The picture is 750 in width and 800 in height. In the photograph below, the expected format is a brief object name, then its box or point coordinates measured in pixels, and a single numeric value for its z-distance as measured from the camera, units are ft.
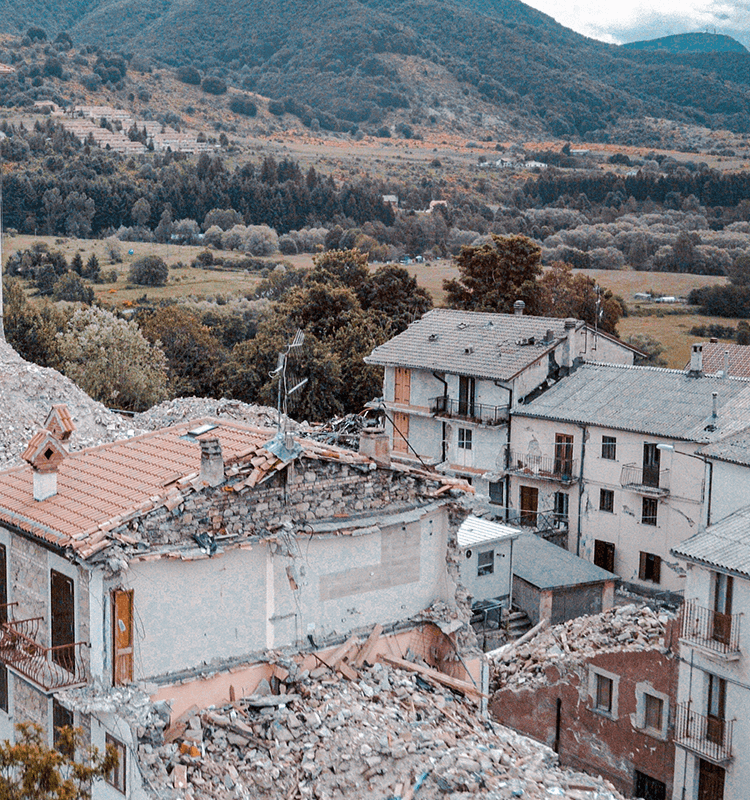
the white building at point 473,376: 138.51
